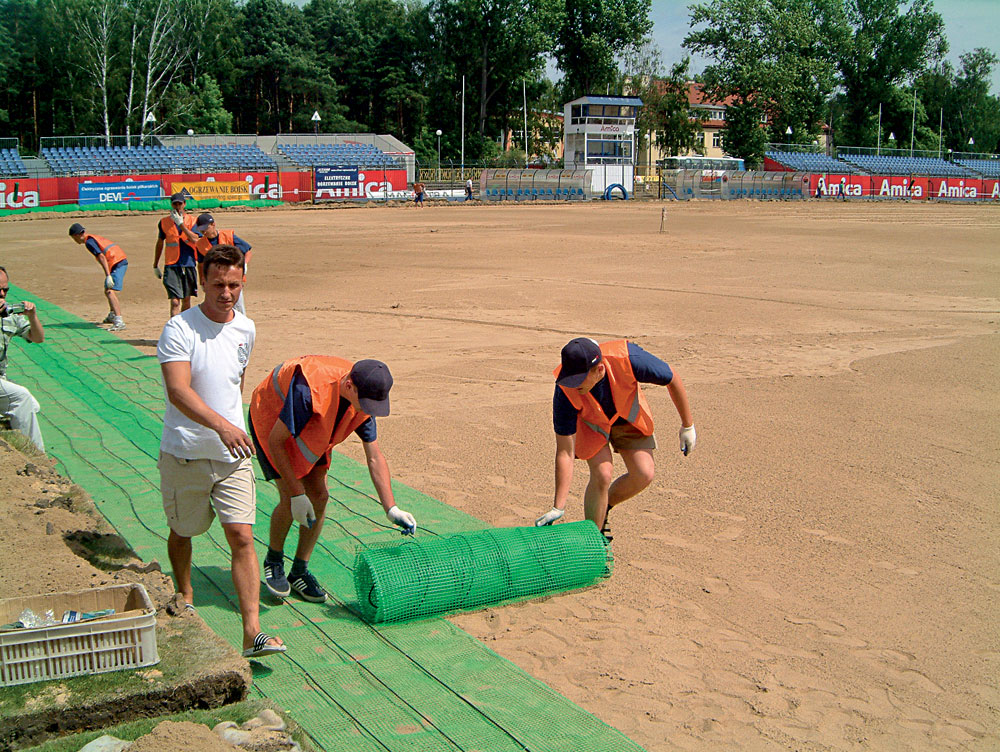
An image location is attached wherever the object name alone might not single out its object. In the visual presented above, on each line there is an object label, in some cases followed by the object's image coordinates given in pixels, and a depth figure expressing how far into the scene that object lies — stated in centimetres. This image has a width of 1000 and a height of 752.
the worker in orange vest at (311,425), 431
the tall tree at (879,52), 8925
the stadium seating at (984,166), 7731
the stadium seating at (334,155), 5525
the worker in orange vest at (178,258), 1203
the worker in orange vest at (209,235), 1062
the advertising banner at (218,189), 4291
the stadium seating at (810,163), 6938
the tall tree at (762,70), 7788
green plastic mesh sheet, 384
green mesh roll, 482
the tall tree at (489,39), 7638
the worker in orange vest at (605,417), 513
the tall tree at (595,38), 7950
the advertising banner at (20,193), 3941
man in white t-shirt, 397
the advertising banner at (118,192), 4100
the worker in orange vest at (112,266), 1323
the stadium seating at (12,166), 4241
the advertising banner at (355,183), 4619
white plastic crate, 347
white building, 6381
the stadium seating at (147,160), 4503
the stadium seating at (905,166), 7231
